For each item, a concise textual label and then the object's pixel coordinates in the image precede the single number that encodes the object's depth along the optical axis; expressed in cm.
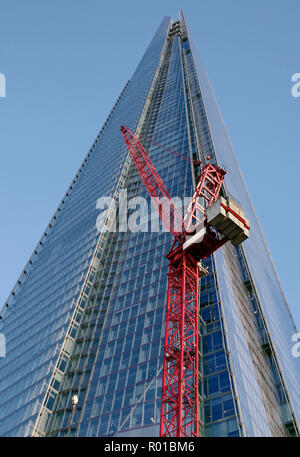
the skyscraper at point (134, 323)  6038
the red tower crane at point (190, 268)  4875
